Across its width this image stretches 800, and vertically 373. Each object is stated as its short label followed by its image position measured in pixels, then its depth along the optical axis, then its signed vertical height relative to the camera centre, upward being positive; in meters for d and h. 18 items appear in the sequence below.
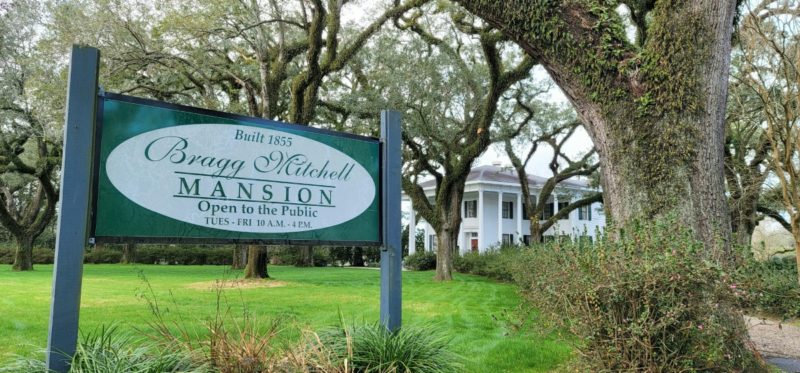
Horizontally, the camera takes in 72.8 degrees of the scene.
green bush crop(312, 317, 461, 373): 3.55 -0.71
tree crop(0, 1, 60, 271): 15.39 +4.02
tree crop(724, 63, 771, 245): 14.09 +2.67
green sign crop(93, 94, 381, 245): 3.24 +0.43
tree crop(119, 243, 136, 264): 29.91 -0.65
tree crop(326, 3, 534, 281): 16.14 +4.77
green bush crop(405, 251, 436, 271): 28.05 -0.85
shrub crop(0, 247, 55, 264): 28.89 -0.67
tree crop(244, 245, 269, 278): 16.89 -0.60
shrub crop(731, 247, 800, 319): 3.81 -0.32
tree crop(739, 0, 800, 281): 10.02 +3.36
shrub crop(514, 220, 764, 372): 3.71 -0.41
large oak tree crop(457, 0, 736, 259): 5.09 +1.48
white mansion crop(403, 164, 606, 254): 32.19 +2.01
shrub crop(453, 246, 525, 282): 17.73 -0.69
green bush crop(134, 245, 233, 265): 31.11 -0.67
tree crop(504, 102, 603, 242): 21.50 +3.65
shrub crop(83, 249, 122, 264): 29.52 -0.72
